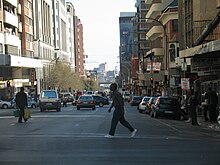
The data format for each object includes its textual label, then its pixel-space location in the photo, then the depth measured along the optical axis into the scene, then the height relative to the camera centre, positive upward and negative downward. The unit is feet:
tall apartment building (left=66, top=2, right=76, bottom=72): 554.87 +46.40
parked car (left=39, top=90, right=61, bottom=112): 145.48 -8.07
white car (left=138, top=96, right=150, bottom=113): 142.94 -9.22
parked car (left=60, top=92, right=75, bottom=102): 257.59 -12.38
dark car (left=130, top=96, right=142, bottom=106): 215.51 -12.19
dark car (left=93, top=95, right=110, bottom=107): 210.79 -11.89
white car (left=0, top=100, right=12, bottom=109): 218.59 -13.41
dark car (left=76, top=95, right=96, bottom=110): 166.20 -9.97
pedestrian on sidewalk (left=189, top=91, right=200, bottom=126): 85.35 -6.04
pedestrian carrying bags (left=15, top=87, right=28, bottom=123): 87.05 -4.60
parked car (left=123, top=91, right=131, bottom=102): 309.42 -15.56
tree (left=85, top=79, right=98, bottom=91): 610.97 -15.03
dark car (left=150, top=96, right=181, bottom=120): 107.96 -7.74
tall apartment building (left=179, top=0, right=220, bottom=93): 102.68 +8.03
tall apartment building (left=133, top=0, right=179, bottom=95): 216.13 +15.49
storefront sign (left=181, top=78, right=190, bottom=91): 103.30 -2.54
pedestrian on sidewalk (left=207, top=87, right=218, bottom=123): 88.07 -5.34
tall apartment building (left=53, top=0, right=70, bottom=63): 433.07 +40.33
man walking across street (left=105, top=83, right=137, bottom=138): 57.77 -4.15
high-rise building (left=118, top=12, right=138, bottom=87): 546.46 +13.65
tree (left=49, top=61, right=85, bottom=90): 338.95 -2.77
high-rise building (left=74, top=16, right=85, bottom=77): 636.40 +25.21
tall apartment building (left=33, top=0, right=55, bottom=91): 330.93 +24.19
